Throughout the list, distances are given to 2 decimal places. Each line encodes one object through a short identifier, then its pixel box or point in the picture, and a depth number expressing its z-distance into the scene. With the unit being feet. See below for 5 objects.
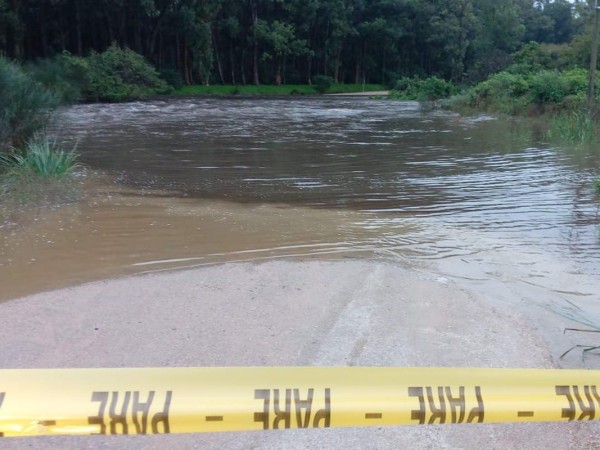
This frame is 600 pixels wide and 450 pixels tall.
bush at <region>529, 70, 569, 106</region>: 95.45
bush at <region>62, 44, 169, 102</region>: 131.07
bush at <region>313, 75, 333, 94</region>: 212.23
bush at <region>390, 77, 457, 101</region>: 144.87
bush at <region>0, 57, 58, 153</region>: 35.81
